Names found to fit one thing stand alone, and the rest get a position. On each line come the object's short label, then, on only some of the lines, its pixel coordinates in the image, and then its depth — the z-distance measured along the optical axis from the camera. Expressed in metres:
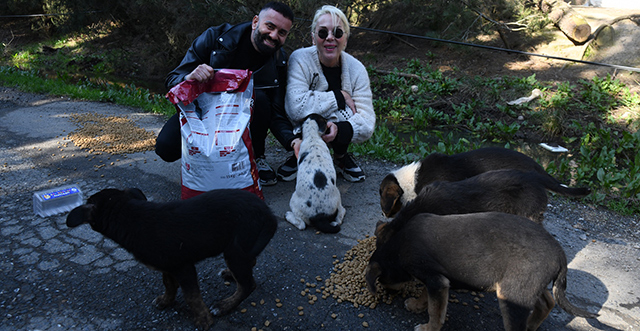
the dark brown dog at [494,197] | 3.23
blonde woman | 4.76
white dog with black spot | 3.94
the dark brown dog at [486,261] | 2.46
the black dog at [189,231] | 2.65
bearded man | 4.46
